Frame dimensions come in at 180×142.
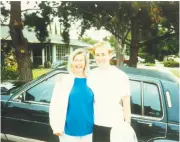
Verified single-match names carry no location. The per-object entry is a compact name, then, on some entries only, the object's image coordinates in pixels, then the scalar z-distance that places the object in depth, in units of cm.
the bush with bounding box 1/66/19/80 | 950
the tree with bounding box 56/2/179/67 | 841
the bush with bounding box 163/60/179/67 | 2107
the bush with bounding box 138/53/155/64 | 1400
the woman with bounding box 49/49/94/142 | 223
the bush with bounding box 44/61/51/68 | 1967
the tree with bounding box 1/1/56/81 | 638
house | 2072
